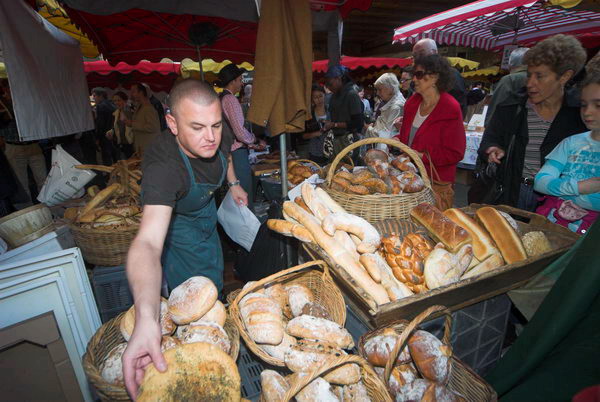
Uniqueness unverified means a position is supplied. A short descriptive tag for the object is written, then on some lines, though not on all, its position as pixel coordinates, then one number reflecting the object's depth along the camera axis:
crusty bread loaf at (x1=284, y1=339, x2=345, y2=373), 1.04
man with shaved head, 0.93
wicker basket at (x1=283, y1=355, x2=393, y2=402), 0.82
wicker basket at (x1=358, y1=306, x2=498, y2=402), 1.02
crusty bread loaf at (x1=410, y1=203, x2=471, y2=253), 1.45
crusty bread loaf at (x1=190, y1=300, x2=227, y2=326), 1.22
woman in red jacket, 2.62
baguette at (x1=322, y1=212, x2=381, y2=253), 1.46
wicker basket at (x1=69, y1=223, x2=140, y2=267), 2.25
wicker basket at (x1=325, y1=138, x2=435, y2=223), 1.79
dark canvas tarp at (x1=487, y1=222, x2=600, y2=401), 1.08
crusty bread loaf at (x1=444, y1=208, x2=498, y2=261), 1.53
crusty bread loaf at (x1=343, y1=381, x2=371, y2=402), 1.01
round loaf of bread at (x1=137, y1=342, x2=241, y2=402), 0.84
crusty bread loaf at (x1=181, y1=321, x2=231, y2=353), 1.08
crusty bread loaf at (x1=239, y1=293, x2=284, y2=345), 1.13
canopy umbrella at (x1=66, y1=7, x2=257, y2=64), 4.18
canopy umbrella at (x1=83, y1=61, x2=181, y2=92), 6.99
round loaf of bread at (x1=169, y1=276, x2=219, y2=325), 1.17
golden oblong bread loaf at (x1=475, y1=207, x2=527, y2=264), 1.48
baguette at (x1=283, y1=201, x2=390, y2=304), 1.28
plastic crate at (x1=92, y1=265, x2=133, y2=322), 2.35
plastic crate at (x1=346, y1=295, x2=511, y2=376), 1.42
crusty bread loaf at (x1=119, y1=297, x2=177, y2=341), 1.17
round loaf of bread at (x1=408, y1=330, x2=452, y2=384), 1.06
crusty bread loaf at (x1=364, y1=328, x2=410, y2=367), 1.09
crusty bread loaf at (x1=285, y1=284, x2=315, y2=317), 1.31
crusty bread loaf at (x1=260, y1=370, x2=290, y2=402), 0.96
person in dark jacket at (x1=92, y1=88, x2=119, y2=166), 7.60
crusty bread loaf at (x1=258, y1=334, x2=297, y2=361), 1.16
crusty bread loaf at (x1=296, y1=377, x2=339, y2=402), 0.98
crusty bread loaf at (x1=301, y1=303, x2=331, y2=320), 1.26
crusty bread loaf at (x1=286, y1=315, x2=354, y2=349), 1.14
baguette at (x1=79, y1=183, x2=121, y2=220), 2.46
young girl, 1.81
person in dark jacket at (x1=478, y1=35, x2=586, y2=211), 2.19
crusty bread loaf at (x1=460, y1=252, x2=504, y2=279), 1.44
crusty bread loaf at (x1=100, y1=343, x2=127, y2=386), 1.02
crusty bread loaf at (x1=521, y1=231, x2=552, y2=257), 1.55
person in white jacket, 4.47
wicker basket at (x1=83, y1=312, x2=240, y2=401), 0.92
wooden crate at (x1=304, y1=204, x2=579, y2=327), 1.17
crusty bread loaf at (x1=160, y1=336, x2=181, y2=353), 1.10
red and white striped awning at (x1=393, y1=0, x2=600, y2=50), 4.76
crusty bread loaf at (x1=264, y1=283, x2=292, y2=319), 1.39
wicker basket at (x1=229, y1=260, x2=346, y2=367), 1.13
